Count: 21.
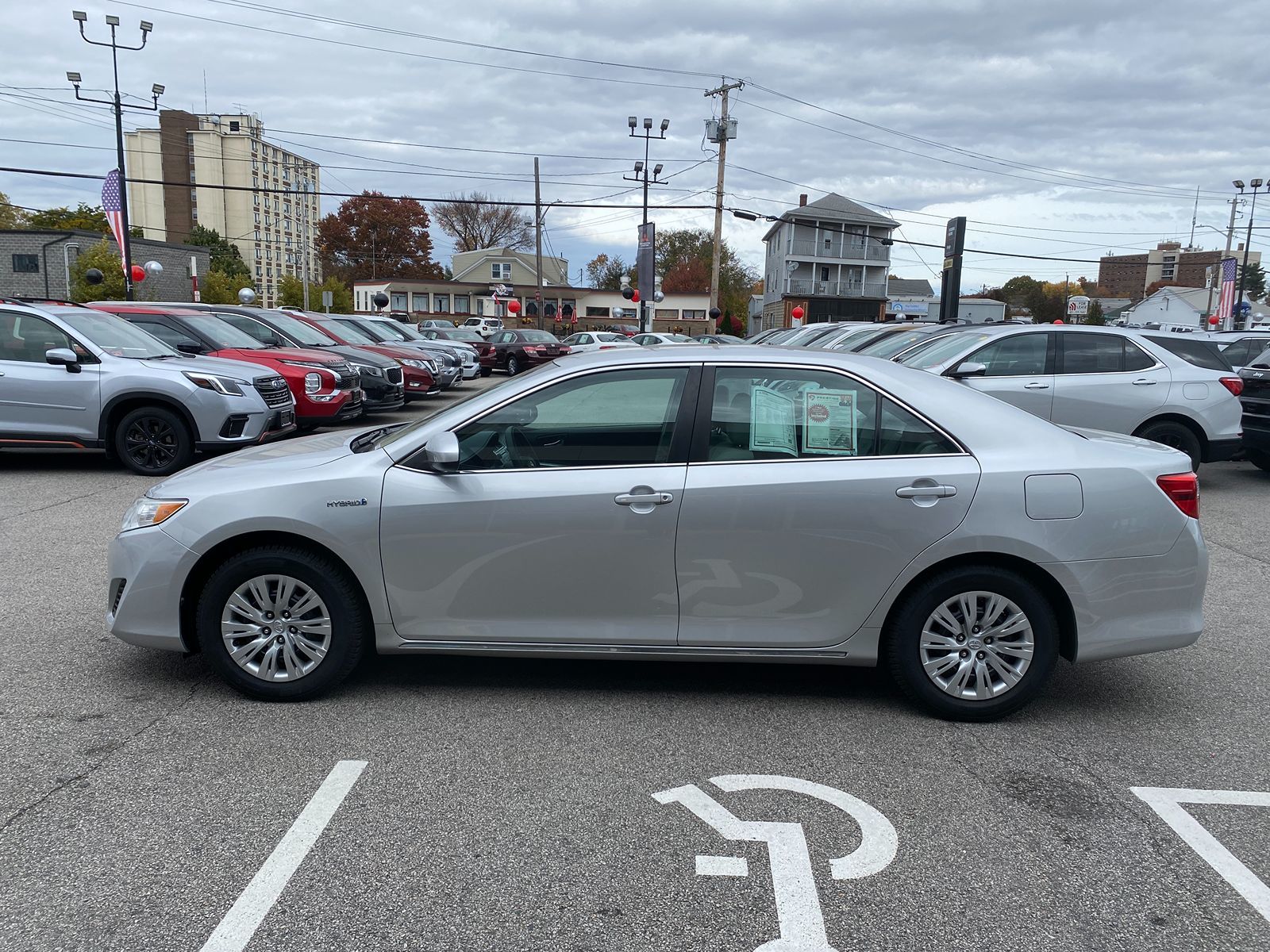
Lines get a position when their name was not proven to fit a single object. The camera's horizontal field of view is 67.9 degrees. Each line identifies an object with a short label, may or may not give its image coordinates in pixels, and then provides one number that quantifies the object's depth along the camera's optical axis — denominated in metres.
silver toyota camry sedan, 3.94
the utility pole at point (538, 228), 46.12
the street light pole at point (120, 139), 25.09
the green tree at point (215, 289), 51.28
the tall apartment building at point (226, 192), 105.00
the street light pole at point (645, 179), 42.22
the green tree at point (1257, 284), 123.38
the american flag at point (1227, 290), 40.81
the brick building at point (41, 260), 49.53
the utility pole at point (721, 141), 40.91
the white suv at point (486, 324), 57.67
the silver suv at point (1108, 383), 9.63
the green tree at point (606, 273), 109.06
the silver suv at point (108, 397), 9.64
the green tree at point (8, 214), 74.94
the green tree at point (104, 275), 41.77
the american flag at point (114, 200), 24.98
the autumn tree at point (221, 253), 75.06
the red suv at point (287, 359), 12.32
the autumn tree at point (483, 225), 91.44
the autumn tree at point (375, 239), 94.44
